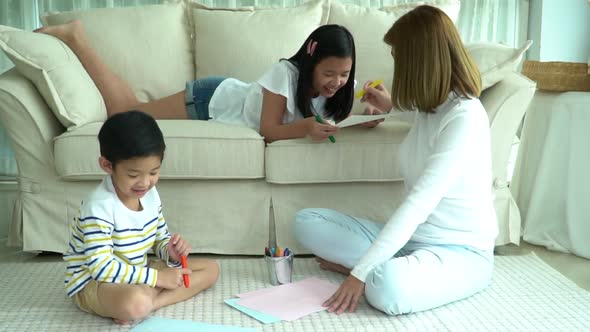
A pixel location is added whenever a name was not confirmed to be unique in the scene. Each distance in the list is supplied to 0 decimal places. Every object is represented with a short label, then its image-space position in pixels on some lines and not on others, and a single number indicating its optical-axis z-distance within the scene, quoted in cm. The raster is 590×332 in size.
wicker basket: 232
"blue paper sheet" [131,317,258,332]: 158
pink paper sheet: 170
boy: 158
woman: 164
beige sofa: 211
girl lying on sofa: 204
